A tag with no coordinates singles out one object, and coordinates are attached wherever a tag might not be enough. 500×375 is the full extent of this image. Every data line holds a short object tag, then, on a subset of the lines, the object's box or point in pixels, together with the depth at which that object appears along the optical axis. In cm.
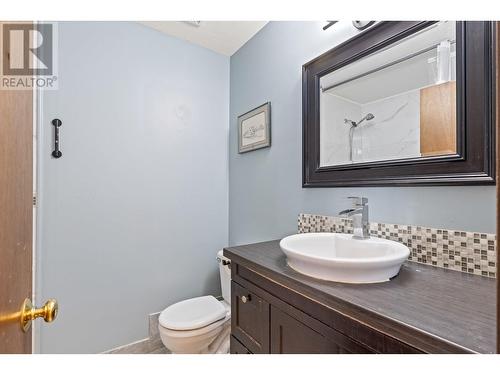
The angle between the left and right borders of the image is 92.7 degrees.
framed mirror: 78
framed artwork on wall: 164
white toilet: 138
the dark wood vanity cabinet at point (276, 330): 58
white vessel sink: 68
